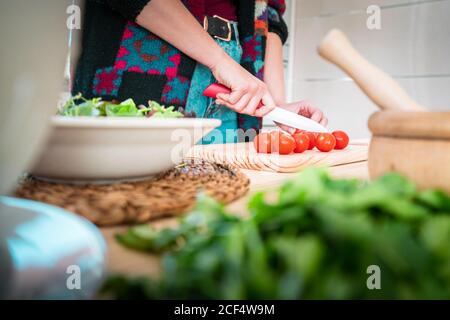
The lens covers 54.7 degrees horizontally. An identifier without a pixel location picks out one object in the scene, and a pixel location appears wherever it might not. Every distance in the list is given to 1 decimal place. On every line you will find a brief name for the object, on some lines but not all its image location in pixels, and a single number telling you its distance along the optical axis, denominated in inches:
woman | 47.2
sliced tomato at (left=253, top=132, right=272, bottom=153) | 42.4
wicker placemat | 17.1
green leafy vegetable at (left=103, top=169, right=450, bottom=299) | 10.3
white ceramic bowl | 20.4
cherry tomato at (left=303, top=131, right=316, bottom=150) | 50.8
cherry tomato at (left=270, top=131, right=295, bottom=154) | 42.6
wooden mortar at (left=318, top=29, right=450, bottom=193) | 18.0
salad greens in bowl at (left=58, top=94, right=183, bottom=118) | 25.3
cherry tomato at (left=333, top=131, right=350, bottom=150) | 50.9
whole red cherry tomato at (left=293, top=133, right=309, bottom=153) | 47.5
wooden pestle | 20.2
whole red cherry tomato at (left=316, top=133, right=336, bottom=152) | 48.3
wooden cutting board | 36.4
